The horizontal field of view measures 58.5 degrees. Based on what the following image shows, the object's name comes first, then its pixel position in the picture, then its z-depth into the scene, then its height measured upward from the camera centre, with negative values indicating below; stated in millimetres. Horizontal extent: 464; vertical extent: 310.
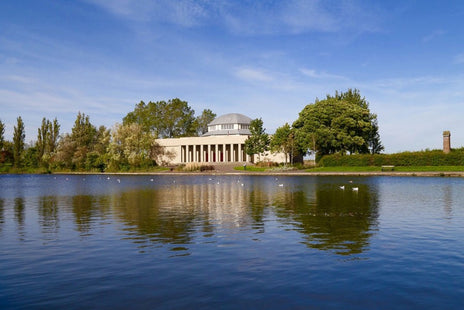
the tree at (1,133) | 113781 +10686
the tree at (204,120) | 149875 +16947
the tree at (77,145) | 107600 +6554
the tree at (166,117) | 141125 +17384
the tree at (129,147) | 103062 +5479
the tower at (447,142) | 71062 +3193
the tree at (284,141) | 88744 +5210
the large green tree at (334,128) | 83000 +7264
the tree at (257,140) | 99688 +6117
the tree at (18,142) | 111938 +7956
